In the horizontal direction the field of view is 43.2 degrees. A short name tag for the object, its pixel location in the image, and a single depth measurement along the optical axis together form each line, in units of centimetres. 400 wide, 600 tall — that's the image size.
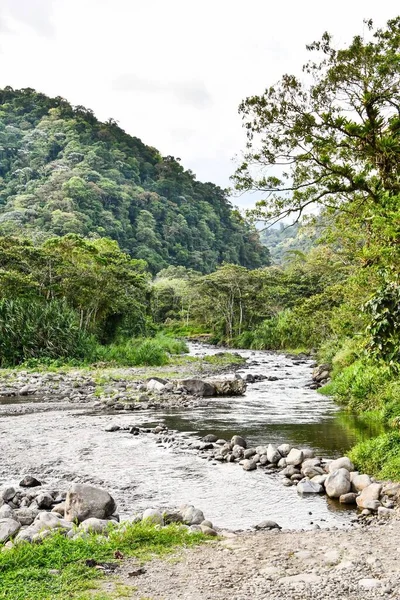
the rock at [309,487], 796
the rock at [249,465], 939
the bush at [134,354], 2961
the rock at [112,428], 1315
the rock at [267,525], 637
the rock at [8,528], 539
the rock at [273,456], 971
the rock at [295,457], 936
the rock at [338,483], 764
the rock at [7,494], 720
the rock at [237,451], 1017
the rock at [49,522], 557
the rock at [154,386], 2020
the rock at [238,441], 1092
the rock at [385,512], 657
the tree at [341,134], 1116
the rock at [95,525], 554
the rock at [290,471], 891
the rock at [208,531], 575
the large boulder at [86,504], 619
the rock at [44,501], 693
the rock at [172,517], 613
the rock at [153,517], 590
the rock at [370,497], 700
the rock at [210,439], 1161
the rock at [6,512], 599
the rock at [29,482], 828
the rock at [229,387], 2064
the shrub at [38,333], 2580
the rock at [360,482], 773
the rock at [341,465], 869
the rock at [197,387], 2022
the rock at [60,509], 645
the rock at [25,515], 611
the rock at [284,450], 1001
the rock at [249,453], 1012
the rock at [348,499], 739
